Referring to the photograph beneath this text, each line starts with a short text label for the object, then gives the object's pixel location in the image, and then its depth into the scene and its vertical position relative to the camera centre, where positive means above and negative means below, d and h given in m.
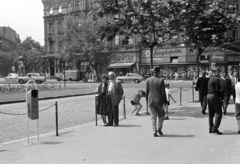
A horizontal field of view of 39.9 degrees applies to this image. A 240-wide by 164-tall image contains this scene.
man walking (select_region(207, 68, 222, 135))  8.46 -0.69
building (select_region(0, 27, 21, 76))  100.86 +13.58
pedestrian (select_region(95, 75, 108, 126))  10.37 -0.80
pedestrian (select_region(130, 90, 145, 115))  12.83 -0.92
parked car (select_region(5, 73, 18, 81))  58.22 -0.29
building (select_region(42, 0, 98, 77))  64.62 +10.99
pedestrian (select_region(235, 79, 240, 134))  8.55 -0.76
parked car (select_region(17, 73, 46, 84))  48.41 -0.25
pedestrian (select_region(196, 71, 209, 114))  12.94 -0.54
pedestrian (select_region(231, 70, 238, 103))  13.70 -0.21
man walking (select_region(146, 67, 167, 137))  8.26 -0.55
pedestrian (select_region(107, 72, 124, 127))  10.11 -0.67
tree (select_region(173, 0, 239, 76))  15.59 +2.66
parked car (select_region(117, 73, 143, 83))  45.72 -0.39
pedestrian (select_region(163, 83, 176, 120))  11.68 -0.81
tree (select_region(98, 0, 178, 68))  14.06 +2.48
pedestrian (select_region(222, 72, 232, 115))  12.84 -0.55
